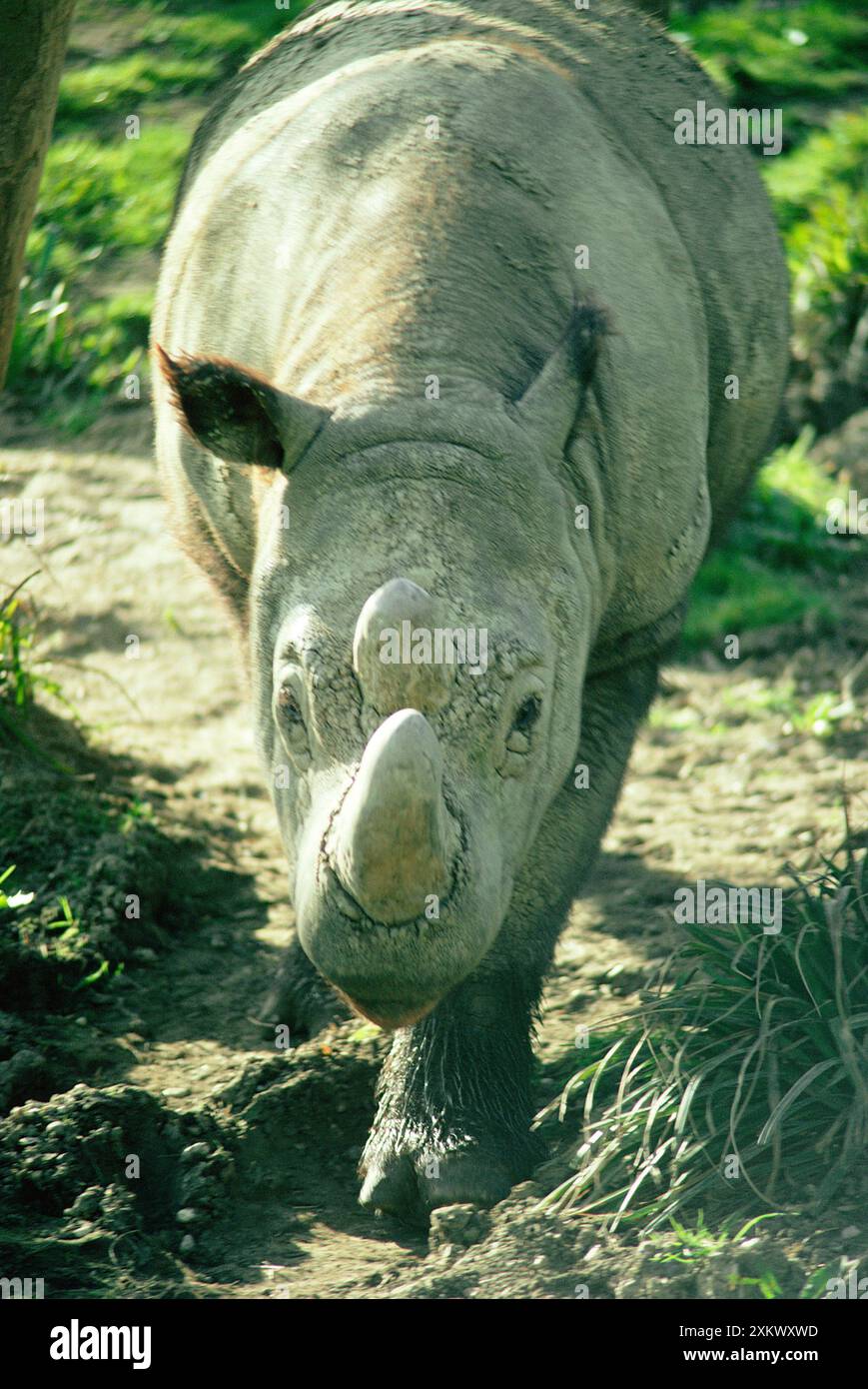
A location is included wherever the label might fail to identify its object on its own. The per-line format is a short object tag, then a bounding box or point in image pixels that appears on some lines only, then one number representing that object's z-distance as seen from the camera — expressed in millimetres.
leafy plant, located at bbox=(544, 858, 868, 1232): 3889
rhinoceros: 3266
